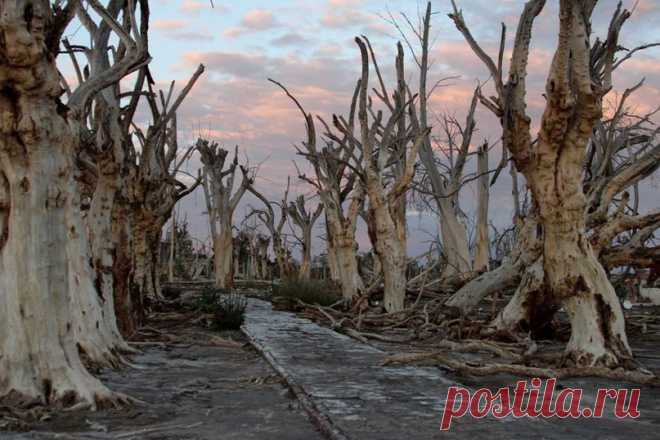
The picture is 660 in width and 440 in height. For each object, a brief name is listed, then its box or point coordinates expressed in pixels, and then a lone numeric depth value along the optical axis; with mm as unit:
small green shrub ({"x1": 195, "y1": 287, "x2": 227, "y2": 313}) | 15523
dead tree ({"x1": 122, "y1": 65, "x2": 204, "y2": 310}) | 12752
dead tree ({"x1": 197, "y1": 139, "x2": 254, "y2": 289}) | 29234
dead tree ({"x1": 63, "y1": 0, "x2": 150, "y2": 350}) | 9891
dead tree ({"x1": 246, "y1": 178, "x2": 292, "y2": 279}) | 32312
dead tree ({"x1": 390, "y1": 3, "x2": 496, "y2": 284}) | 21641
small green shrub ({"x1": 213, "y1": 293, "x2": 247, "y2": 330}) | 13969
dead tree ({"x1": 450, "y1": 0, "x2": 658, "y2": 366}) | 7836
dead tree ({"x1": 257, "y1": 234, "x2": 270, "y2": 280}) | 42447
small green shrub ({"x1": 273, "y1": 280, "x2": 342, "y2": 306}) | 19062
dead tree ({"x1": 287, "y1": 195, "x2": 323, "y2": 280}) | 31844
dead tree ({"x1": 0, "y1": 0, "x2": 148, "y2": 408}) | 5875
